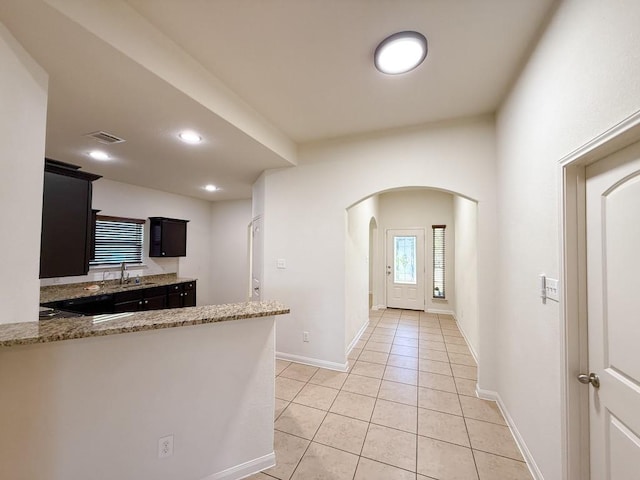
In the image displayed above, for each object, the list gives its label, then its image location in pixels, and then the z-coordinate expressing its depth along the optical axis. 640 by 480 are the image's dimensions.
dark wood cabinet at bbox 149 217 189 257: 4.80
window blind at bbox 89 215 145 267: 4.11
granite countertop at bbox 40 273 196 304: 3.19
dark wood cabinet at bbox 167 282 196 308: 4.60
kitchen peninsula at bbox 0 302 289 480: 1.13
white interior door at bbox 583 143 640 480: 1.00
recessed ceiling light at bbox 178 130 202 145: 2.43
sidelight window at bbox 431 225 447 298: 5.80
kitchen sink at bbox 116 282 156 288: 4.04
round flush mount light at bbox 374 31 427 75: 1.59
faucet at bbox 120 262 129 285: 4.27
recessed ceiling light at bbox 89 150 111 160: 2.93
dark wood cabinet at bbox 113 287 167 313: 3.68
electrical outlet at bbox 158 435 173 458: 1.39
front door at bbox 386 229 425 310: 5.95
